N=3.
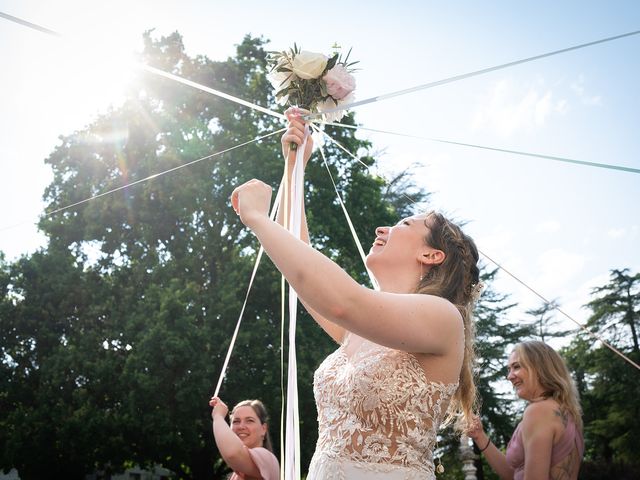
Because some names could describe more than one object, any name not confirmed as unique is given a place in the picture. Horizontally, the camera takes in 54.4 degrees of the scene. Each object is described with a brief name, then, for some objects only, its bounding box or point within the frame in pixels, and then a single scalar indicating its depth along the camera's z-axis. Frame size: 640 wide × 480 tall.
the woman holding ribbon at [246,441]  4.30
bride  1.74
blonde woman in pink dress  3.42
